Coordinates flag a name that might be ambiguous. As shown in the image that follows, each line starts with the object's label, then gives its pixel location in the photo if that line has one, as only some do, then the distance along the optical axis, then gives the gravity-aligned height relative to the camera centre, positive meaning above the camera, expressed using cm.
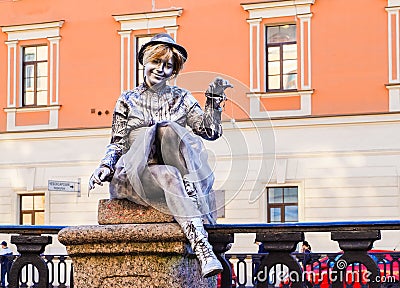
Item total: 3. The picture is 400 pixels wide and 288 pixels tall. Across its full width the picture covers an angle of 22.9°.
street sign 2020 -44
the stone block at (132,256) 402 -38
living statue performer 406 +8
